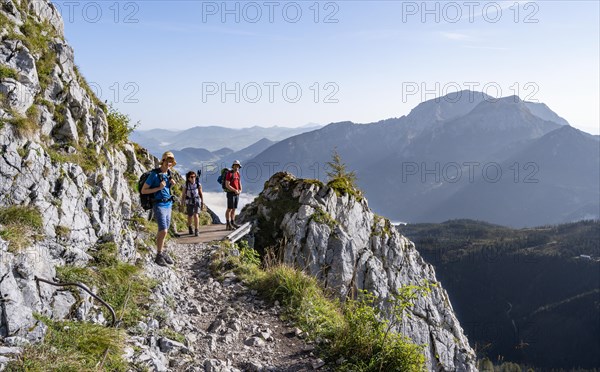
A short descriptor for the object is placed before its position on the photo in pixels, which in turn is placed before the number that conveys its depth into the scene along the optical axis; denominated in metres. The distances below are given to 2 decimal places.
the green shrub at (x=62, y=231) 9.65
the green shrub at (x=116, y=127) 19.06
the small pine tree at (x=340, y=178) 23.75
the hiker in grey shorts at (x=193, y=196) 17.40
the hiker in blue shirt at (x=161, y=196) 12.30
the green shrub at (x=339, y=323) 7.82
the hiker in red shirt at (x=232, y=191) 19.52
